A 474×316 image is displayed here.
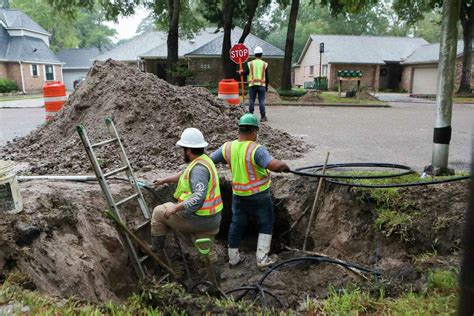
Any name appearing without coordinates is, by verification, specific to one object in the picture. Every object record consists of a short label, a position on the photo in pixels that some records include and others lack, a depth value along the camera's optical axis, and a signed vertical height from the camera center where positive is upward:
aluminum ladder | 4.06 -1.22
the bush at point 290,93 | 20.70 -0.38
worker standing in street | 10.68 +0.18
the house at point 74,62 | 49.69 +3.07
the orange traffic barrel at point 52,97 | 9.58 -0.24
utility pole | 5.06 -0.05
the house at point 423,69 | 33.81 +1.34
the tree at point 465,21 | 24.86 +3.93
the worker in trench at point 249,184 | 4.53 -1.13
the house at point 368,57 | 38.97 +2.73
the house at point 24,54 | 38.22 +3.31
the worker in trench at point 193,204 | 4.12 -1.21
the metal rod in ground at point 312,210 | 5.22 -1.62
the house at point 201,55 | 30.77 +2.42
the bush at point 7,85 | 34.28 +0.16
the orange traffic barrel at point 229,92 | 9.80 -0.15
